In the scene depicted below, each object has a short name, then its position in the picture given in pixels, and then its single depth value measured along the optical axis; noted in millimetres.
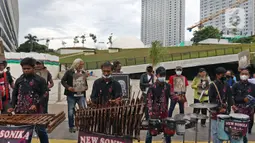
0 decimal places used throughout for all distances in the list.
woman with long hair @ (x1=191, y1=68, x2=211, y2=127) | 6012
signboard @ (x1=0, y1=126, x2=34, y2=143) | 2974
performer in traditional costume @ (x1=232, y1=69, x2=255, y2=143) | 4198
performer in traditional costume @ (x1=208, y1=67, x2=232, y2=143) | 4100
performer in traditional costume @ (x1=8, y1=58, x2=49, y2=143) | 3535
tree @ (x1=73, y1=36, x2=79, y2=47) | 84259
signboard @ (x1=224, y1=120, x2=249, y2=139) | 3485
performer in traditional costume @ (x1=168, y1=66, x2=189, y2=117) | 5803
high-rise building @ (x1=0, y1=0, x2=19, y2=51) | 47547
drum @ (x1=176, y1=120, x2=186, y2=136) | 3511
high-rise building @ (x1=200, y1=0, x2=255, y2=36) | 101204
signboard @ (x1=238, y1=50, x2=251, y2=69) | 5650
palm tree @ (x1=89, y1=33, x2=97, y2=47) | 82031
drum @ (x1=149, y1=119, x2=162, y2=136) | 3476
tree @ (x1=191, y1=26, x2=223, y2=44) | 70007
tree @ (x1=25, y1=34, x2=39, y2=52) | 69631
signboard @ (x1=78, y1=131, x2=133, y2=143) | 2974
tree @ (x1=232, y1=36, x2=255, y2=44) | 59051
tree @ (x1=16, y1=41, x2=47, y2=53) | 65244
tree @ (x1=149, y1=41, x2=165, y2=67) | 23432
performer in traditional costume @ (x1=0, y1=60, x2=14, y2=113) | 4764
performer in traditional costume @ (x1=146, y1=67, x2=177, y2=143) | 3920
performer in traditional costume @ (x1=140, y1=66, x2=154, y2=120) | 5820
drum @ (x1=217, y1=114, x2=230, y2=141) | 3580
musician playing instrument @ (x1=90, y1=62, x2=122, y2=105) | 3871
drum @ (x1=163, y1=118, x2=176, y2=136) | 3496
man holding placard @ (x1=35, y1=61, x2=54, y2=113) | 5429
